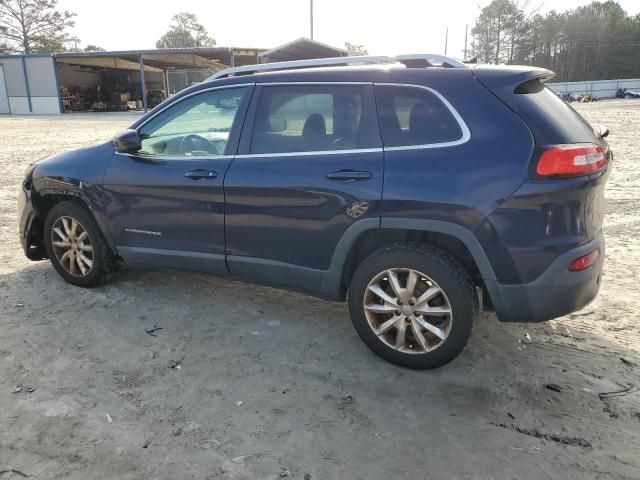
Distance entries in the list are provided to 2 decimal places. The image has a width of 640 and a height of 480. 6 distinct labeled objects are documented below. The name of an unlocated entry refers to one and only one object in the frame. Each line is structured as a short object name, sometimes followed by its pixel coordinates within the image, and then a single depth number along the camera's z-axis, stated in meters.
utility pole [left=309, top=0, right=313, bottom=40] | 32.19
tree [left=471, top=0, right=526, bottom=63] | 74.19
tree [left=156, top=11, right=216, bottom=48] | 81.44
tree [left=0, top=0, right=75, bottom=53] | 53.78
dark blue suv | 2.88
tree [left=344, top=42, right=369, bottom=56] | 68.65
